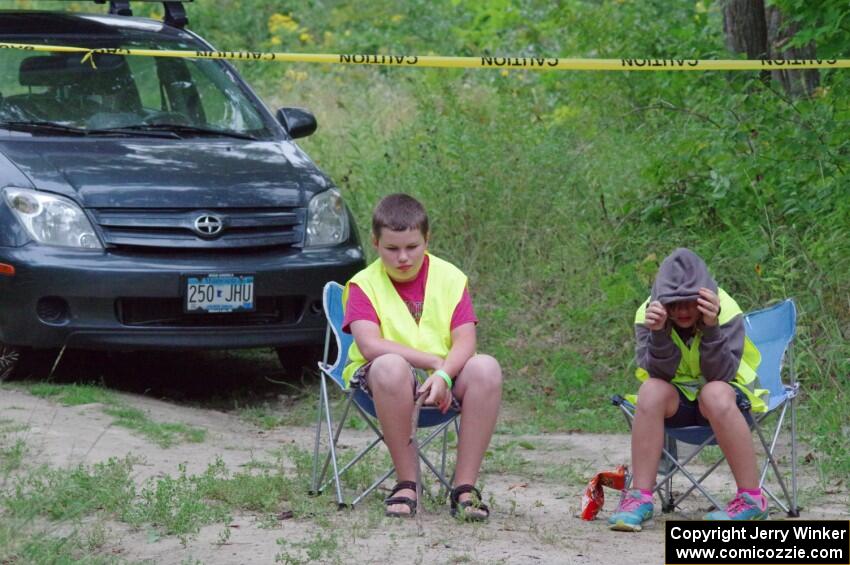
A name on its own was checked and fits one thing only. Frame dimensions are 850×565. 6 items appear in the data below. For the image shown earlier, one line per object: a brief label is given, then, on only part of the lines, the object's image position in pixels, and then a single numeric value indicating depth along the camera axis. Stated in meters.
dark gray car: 12.32
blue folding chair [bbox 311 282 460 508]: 9.51
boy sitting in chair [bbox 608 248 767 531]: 8.99
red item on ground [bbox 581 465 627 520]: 9.38
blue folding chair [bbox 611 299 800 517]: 9.39
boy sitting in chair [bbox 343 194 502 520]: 9.20
